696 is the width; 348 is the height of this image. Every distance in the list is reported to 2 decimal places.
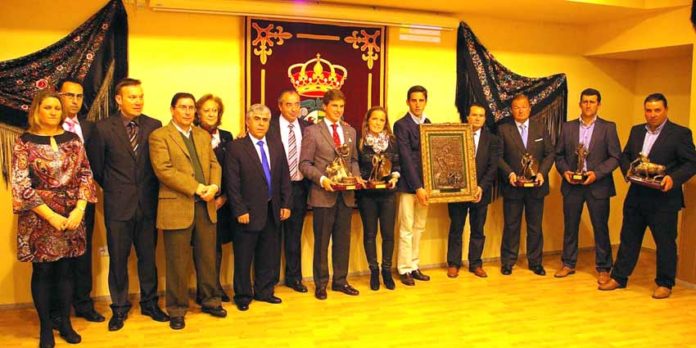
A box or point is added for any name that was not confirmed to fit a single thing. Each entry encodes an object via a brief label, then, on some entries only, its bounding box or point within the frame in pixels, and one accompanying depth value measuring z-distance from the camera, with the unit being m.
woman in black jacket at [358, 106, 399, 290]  4.43
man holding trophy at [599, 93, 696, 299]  4.50
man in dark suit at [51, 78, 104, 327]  3.77
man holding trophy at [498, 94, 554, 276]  5.06
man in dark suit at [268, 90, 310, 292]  4.38
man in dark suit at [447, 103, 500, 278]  4.97
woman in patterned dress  3.22
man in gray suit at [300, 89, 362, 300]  4.32
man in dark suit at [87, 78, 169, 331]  3.66
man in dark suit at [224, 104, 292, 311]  4.00
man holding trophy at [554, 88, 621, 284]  4.91
